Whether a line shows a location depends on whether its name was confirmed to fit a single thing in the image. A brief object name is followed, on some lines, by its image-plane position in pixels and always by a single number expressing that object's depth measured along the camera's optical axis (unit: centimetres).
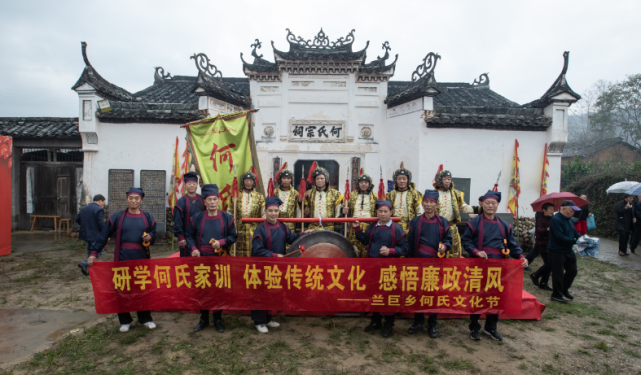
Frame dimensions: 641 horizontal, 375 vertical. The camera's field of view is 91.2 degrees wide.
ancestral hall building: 894
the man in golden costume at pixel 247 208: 524
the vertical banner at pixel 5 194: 766
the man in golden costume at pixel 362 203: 524
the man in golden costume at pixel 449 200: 527
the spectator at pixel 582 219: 711
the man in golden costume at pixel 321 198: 544
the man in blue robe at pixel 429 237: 387
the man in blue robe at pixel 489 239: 385
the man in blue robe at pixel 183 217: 409
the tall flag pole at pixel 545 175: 885
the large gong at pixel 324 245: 412
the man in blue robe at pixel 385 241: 386
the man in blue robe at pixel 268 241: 394
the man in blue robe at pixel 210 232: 397
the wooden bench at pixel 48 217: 1047
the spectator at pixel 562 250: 500
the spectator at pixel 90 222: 598
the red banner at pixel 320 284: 381
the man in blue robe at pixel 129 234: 389
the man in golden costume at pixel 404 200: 532
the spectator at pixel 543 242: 574
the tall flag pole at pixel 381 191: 600
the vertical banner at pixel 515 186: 885
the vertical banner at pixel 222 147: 510
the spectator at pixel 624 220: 834
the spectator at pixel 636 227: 834
